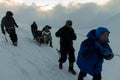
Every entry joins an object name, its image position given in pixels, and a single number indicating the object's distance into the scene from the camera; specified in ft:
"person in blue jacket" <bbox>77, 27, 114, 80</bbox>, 12.84
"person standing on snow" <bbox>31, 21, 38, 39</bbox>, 32.23
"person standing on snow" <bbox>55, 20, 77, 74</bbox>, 17.22
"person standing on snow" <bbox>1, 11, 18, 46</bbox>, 22.77
